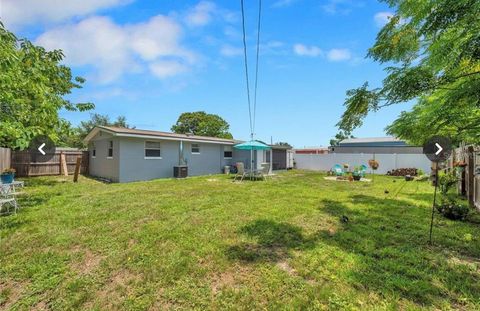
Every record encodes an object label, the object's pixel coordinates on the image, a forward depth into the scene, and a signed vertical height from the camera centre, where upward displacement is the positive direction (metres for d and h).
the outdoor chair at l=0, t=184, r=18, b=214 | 6.47 -1.08
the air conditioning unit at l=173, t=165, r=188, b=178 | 14.90 -1.02
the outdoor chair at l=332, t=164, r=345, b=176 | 16.66 -1.15
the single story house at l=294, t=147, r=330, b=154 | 40.16 +0.67
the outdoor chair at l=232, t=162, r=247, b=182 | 13.89 -0.93
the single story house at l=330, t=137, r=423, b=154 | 31.37 +1.13
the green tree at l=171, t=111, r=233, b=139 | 42.34 +5.16
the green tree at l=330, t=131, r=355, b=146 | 47.49 +3.10
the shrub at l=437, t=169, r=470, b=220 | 5.97 -1.38
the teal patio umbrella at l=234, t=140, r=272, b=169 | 14.49 +0.47
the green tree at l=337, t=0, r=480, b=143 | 2.68 +1.19
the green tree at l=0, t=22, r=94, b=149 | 4.70 +1.37
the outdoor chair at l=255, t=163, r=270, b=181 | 13.99 -1.01
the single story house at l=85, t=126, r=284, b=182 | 13.17 +0.02
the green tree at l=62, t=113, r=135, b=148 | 38.81 +5.21
